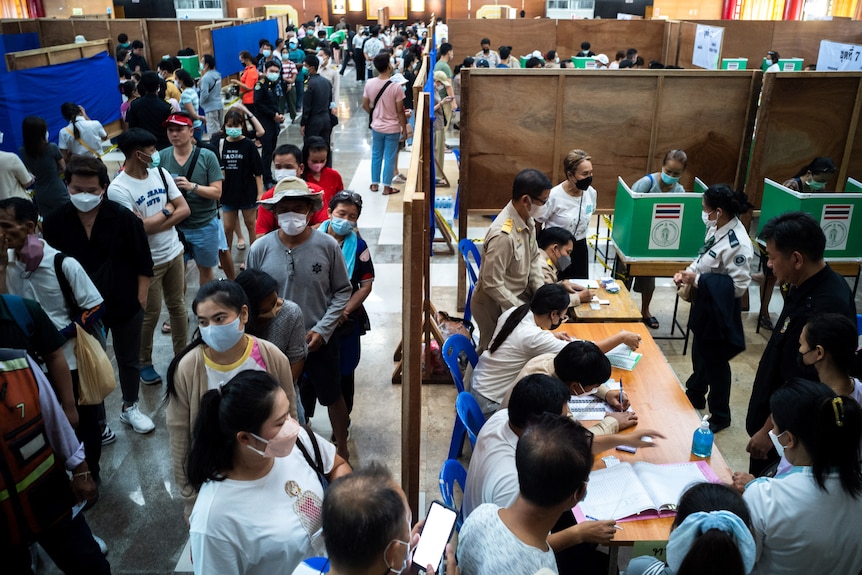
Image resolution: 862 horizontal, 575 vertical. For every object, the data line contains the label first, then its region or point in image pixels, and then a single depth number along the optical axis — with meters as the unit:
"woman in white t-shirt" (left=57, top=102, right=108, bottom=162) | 7.03
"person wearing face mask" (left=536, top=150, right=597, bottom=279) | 4.94
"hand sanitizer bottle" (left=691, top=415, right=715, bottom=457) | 2.93
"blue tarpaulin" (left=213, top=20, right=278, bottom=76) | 15.00
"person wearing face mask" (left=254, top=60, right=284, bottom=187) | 8.23
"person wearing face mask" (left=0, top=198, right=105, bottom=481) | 2.98
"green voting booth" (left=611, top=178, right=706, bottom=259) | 5.22
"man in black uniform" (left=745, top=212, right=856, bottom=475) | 3.16
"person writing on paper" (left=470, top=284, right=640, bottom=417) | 3.41
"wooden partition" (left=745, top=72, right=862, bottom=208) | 6.00
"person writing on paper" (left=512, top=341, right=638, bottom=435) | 2.94
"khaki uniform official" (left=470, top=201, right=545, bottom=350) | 4.05
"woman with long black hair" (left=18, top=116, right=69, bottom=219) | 5.21
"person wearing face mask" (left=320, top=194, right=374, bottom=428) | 3.77
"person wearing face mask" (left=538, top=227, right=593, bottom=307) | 4.51
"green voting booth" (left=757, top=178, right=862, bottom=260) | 5.19
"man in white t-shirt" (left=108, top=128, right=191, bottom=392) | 4.13
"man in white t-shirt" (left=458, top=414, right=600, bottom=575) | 1.85
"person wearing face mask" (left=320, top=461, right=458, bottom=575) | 1.58
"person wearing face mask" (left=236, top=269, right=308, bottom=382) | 2.86
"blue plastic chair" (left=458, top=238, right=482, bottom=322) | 4.83
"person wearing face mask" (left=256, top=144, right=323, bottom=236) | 4.59
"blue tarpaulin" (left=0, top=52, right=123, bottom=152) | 9.52
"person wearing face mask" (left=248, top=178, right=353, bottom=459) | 3.29
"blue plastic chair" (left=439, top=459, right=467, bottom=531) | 2.66
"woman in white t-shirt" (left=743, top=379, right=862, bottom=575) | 2.09
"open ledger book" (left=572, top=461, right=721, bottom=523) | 2.62
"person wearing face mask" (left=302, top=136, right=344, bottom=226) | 4.98
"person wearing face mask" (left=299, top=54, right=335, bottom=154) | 8.36
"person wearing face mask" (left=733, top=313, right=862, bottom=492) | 2.66
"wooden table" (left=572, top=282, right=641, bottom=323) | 4.37
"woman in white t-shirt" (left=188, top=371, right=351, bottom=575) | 1.87
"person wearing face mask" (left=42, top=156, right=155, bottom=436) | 3.51
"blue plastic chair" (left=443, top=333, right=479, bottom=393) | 3.59
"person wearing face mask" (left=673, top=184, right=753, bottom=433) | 4.09
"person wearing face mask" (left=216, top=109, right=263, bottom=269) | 5.77
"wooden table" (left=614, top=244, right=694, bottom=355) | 5.29
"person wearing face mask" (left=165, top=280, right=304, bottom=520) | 2.45
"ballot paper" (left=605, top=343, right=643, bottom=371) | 3.67
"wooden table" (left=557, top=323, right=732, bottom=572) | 2.57
